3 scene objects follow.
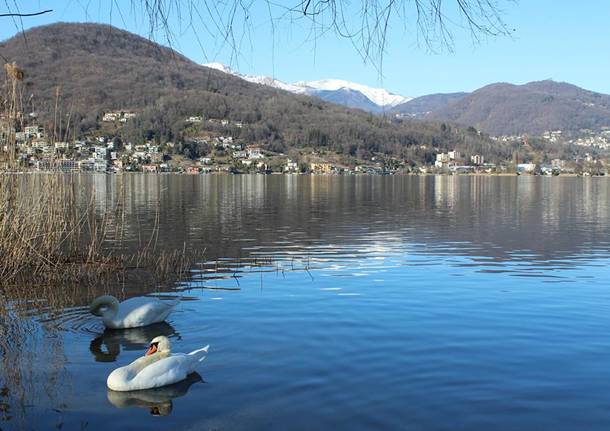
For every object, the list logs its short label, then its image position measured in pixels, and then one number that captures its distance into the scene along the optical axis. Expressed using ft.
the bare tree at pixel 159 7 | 15.95
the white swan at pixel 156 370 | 34.22
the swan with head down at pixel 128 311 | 47.47
